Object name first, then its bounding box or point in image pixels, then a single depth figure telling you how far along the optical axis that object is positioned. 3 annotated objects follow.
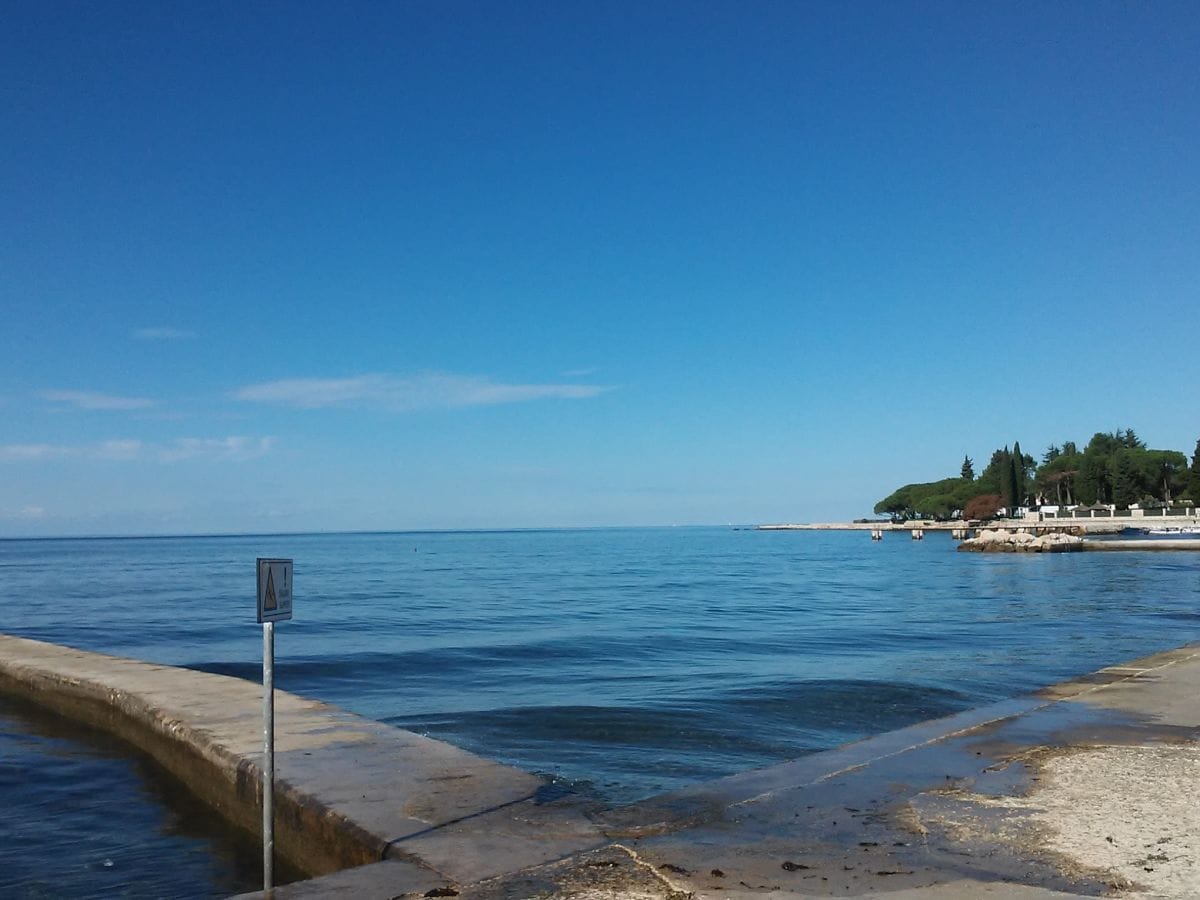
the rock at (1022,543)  77.06
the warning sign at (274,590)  5.82
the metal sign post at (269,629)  5.80
